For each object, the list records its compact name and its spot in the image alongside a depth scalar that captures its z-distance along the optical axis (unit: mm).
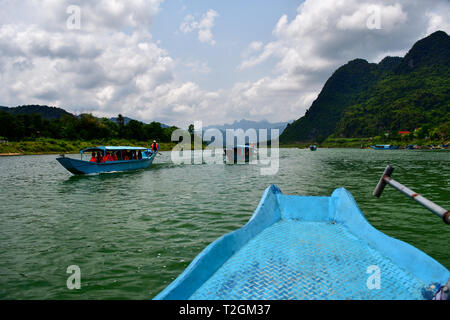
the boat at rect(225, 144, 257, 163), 45000
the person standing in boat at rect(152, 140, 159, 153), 39556
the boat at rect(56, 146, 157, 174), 25453
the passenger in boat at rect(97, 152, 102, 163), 28312
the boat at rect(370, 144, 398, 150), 110100
